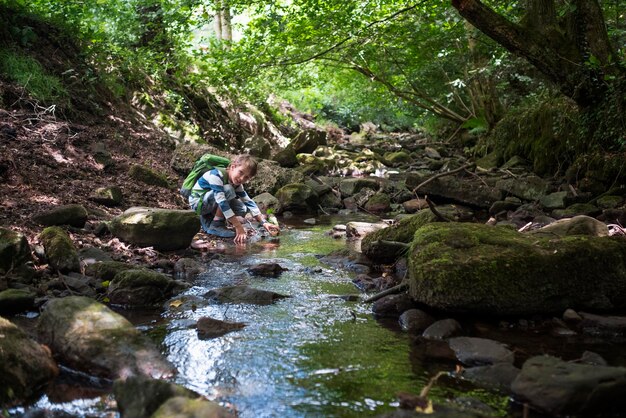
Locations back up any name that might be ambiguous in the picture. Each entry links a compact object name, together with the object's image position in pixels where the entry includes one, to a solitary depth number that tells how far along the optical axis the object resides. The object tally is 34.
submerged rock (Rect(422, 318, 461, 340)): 3.83
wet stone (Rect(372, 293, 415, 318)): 4.38
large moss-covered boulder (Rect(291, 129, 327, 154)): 15.37
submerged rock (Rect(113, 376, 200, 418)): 2.54
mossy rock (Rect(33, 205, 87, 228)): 6.02
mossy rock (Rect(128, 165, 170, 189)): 8.80
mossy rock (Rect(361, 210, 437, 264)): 6.00
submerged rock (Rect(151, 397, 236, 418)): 2.38
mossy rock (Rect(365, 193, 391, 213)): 10.23
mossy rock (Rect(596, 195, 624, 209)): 7.84
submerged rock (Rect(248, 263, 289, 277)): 5.62
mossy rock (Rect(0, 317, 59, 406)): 2.82
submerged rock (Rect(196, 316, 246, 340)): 3.85
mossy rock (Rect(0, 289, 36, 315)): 4.02
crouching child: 7.19
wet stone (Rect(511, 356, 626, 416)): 2.61
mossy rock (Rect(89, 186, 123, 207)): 7.44
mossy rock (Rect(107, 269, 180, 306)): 4.49
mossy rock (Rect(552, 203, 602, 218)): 7.68
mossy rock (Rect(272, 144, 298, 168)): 13.78
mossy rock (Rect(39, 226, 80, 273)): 5.02
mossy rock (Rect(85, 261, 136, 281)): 4.90
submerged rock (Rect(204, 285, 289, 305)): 4.68
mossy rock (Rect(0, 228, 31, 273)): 4.52
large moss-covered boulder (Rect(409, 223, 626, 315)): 4.03
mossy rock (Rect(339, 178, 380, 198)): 11.60
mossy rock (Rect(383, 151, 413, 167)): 16.36
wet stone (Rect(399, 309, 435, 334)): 4.02
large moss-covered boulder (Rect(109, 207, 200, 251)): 6.16
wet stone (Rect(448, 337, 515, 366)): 3.37
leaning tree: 7.77
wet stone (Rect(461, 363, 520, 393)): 3.02
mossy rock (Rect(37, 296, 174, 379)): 3.14
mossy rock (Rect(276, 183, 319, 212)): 10.02
